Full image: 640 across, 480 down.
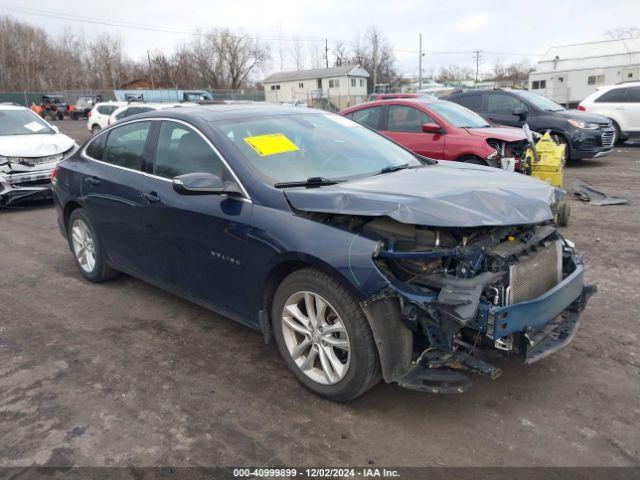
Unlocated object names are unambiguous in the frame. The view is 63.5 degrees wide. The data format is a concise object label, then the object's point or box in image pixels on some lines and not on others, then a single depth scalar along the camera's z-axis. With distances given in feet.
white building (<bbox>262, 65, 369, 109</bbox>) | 226.79
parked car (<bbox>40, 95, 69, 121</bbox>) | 141.79
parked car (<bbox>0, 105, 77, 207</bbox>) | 27.66
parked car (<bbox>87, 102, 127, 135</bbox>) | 70.57
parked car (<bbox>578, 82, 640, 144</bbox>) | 45.78
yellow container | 23.76
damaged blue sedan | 8.89
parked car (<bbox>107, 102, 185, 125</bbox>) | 52.03
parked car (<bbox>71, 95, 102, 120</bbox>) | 136.26
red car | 25.63
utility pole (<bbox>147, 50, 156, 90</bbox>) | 243.56
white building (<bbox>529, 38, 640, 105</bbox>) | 100.07
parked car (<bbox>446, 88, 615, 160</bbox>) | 37.04
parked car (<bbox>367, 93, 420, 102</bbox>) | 53.96
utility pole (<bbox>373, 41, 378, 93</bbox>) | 253.03
